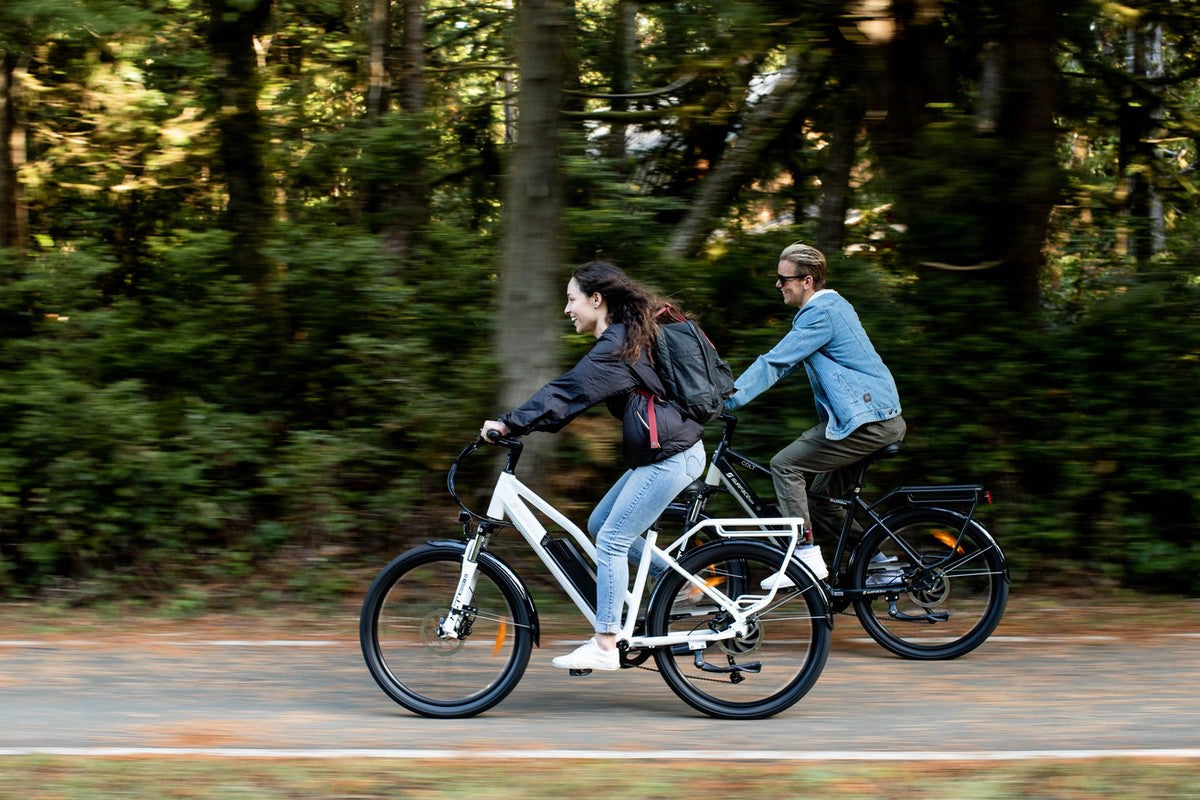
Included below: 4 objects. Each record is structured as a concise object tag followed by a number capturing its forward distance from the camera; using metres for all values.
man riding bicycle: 6.52
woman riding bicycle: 5.38
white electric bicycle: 5.54
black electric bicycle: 6.68
